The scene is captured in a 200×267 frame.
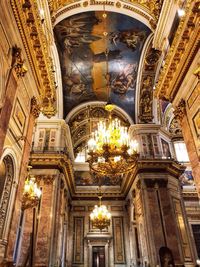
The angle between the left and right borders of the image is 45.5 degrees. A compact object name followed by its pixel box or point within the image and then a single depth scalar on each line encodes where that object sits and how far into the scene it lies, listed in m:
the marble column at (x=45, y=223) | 10.04
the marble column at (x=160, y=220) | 11.34
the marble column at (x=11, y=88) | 4.66
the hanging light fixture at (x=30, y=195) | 8.65
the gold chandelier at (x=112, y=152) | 6.54
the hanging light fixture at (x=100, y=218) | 12.95
